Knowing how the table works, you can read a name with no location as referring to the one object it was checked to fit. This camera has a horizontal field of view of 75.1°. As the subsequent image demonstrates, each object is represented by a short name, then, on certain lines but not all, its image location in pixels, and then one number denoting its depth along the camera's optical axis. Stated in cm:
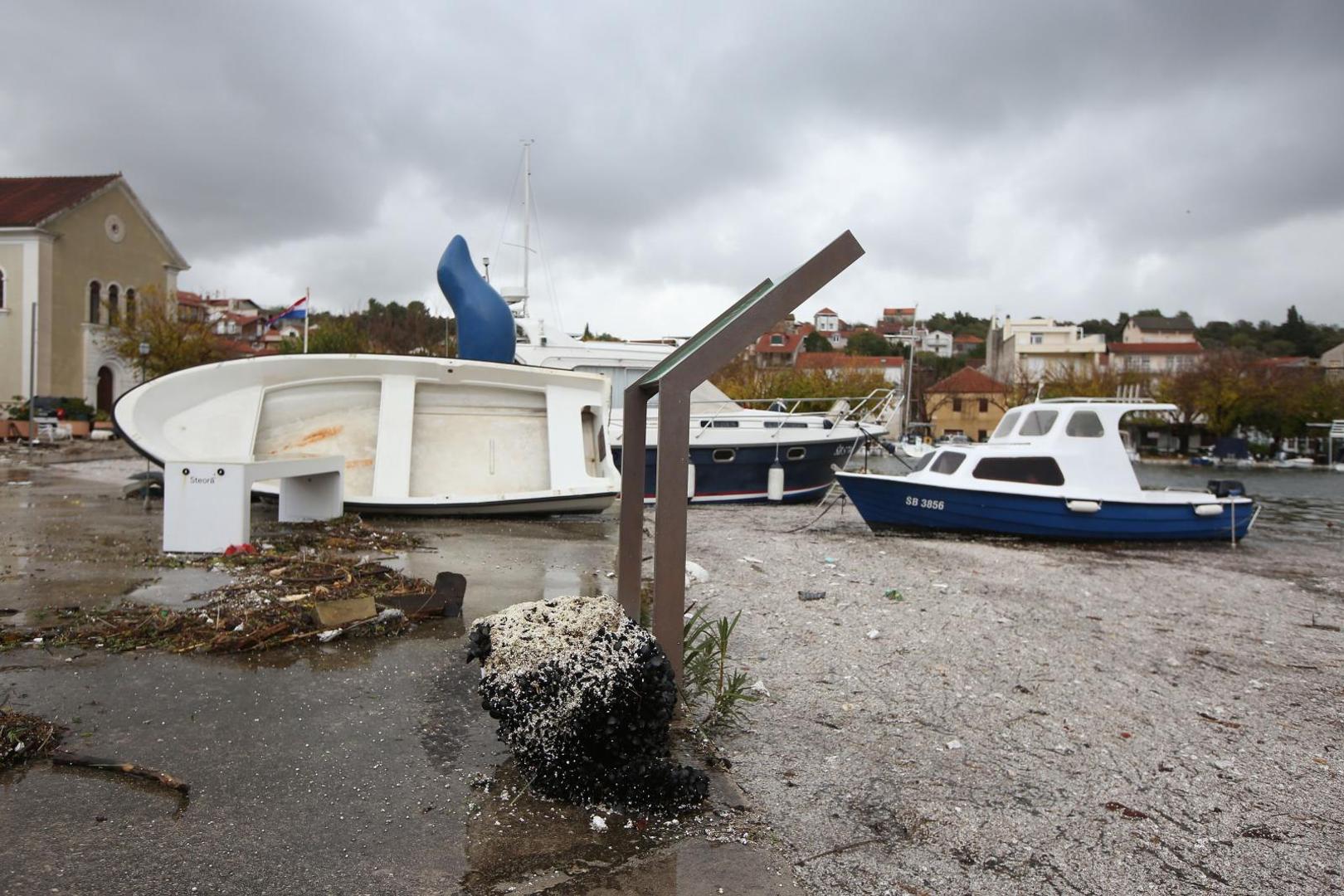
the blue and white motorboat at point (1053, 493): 1442
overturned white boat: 1095
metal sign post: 351
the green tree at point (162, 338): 3434
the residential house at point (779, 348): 9106
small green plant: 437
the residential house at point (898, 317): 13838
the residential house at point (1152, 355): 8369
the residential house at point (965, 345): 13475
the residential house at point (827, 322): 13925
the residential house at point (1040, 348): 8469
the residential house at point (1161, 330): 10994
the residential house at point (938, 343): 13200
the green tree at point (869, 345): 11306
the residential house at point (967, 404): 7419
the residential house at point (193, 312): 3862
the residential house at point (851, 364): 7176
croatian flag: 2128
